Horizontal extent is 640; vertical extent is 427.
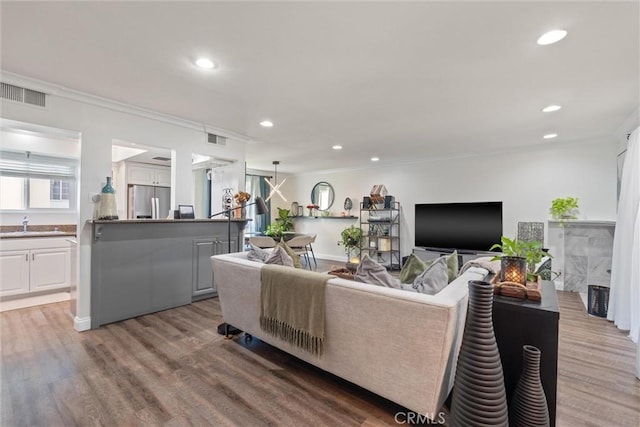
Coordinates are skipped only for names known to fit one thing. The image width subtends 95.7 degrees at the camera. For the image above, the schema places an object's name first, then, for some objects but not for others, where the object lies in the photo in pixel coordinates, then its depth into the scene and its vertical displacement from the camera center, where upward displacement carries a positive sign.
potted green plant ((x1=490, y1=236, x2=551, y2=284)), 1.85 -0.29
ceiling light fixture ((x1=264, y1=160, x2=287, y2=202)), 5.61 +1.12
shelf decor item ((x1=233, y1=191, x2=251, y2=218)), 4.20 +0.20
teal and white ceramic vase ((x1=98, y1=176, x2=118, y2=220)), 3.06 +0.06
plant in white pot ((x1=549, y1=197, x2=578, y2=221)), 4.52 +0.13
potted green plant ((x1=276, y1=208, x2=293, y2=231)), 8.03 -0.19
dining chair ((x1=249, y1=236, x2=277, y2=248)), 5.81 -0.60
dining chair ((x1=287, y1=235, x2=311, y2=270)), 5.96 -0.63
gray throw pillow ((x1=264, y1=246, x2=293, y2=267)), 2.56 -0.41
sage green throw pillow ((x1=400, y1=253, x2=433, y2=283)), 2.44 -0.47
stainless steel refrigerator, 5.43 +0.16
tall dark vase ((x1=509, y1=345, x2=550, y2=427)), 1.48 -0.94
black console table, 1.56 -0.67
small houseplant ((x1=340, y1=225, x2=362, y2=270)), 6.99 -0.57
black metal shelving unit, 6.52 -0.48
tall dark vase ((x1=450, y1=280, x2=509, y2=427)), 1.39 -0.79
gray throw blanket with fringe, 1.96 -0.68
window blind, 4.20 +0.67
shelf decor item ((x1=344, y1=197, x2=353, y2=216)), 7.42 +0.21
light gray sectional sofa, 1.51 -0.72
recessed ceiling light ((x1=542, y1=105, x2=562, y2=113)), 3.13 +1.19
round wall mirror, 7.91 +0.50
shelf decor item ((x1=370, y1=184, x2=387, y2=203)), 6.60 +0.45
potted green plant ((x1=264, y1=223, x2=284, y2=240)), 6.98 -0.47
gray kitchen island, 3.10 -0.64
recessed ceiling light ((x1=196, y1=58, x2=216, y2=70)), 2.25 +1.18
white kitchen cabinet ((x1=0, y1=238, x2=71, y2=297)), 3.66 -0.76
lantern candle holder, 1.83 -0.35
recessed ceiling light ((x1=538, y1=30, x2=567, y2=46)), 1.86 +1.18
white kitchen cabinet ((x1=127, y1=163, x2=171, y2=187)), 5.46 +0.70
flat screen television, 5.34 -0.21
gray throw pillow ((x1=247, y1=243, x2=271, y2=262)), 2.77 -0.42
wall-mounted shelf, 7.34 -0.11
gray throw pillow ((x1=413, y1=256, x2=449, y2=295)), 1.86 -0.44
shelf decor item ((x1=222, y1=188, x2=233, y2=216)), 4.41 +0.21
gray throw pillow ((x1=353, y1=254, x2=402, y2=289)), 1.90 -0.42
